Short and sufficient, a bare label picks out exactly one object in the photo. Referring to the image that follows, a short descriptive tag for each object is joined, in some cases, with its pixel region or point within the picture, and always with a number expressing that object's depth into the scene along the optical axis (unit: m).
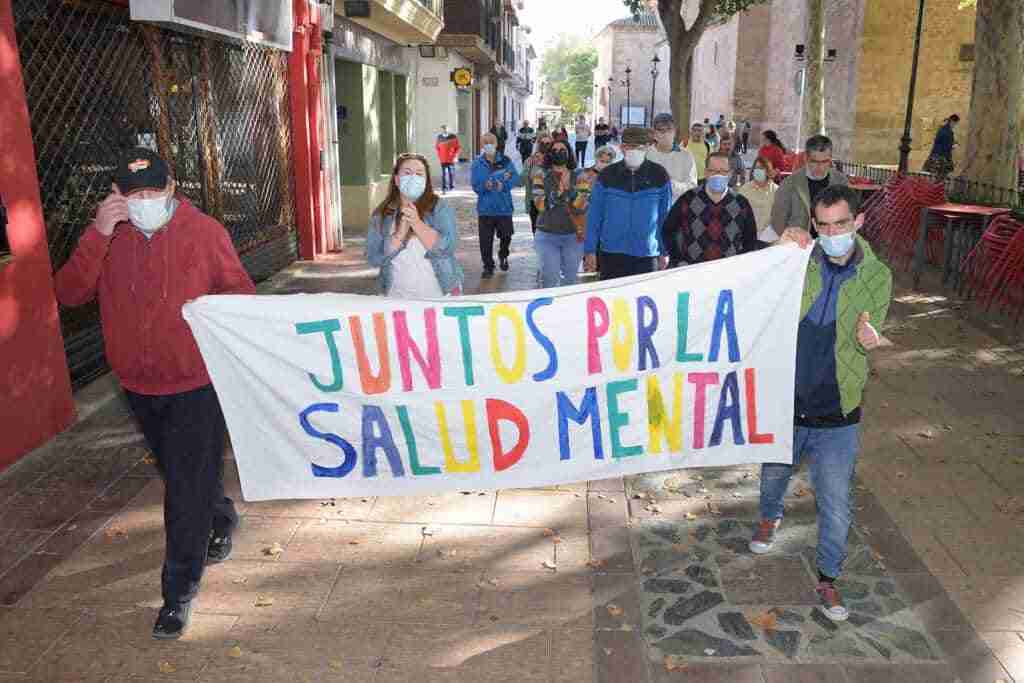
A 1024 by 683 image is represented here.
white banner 4.28
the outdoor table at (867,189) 16.27
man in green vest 4.00
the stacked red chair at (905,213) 13.46
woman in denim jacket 5.42
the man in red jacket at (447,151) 22.84
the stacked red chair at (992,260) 10.19
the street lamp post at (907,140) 20.47
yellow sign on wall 26.55
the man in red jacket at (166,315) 3.82
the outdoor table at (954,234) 11.74
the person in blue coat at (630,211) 7.43
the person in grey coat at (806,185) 7.83
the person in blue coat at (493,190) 12.05
